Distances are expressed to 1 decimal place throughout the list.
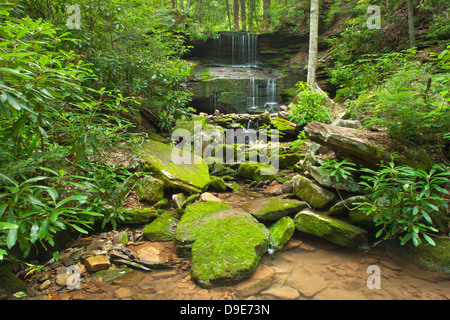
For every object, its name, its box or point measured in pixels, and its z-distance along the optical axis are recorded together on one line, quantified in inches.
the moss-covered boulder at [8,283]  86.1
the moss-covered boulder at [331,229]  130.0
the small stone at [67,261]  108.9
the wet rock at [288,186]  189.6
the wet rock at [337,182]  147.3
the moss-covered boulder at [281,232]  133.3
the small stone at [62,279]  98.0
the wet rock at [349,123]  170.2
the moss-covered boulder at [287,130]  294.7
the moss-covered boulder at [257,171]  220.4
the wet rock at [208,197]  171.9
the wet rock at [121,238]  127.4
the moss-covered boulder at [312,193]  155.6
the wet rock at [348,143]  134.4
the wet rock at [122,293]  94.4
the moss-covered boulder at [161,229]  137.2
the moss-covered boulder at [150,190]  161.0
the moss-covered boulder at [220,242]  103.2
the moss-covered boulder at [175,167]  180.2
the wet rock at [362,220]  134.7
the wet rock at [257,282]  99.1
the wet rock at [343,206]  140.7
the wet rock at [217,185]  200.5
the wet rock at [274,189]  194.9
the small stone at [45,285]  95.0
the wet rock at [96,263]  105.9
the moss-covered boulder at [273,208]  152.9
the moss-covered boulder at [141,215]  143.6
